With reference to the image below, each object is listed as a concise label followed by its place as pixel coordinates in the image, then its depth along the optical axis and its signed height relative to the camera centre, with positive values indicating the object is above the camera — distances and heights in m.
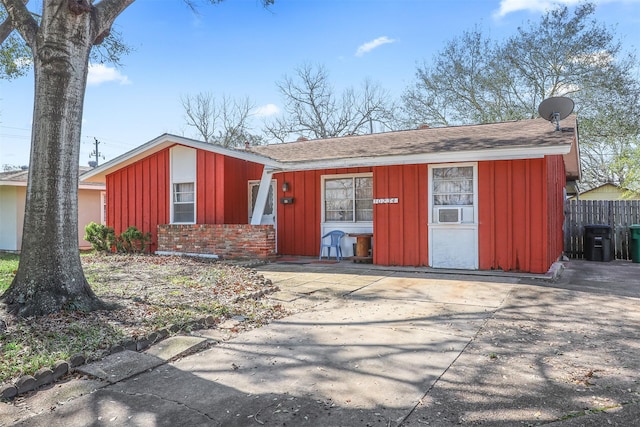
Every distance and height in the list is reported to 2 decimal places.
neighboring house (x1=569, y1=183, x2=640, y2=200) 23.61 +1.34
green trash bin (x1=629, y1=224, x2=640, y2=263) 10.59 -0.71
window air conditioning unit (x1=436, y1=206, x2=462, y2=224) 8.70 +0.03
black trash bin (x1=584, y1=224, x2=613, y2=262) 11.12 -0.74
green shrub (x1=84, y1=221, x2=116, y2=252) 12.74 -0.53
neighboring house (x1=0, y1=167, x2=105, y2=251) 15.05 +0.44
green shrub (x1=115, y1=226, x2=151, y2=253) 12.09 -0.64
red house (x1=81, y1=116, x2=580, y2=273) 8.16 +0.62
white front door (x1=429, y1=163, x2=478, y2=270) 8.60 +0.01
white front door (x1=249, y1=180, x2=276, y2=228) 11.87 +0.33
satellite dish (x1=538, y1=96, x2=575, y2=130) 8.73 +2.30
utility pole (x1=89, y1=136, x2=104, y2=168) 38.69 +6.44
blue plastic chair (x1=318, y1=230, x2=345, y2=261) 10.50 -0.63
